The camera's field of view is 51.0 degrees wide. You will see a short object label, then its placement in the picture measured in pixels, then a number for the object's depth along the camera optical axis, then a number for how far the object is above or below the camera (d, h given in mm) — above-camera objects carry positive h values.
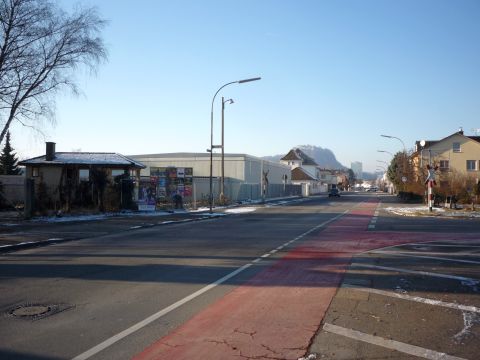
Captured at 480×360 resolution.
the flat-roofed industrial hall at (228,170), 51625 +2102
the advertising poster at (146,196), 31391 -518
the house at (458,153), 70725 +4871
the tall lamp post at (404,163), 62944 +3154
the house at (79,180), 29062 +488
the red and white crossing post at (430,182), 33312 +349
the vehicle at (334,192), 81400 -756
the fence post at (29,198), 24578 -493
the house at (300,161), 140625 +7727
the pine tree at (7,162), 58022 +3038
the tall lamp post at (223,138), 39994 +4145
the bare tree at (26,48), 23969 +7053
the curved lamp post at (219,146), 32619 +3101
